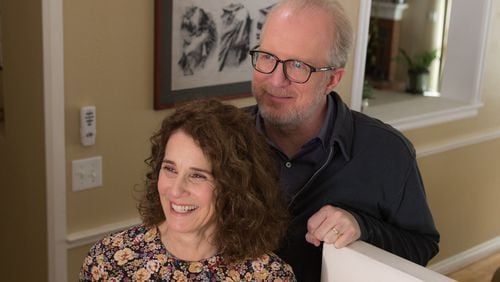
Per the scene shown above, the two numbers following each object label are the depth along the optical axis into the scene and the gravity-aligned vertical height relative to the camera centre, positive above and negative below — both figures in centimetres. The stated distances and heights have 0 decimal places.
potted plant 429 -43
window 373 -42
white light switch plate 230 -60
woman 139 -43
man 175 -38
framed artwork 242 -20
